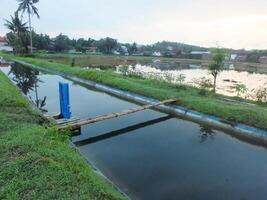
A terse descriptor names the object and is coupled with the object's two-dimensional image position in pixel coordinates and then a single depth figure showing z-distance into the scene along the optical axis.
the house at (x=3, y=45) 55.01
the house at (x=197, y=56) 49.87
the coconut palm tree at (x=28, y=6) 28.04
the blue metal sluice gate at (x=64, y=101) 6.85
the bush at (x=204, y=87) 9.67
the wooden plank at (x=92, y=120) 5.85
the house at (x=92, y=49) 49.60
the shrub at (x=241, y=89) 11.67
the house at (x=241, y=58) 48.01
